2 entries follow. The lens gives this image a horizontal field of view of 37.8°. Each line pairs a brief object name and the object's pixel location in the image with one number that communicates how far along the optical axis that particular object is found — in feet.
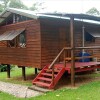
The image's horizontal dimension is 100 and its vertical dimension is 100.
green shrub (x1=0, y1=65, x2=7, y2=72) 48.49
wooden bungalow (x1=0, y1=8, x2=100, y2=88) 24.18
